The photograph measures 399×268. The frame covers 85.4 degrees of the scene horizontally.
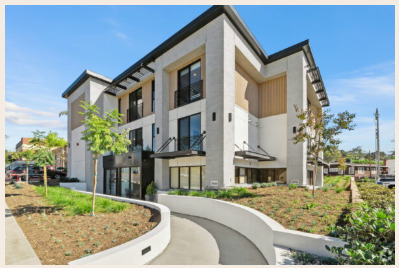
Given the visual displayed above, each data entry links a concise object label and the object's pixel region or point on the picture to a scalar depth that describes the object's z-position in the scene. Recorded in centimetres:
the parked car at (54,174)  2601
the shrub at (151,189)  1495
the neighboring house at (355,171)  5187
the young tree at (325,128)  1080
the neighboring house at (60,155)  4096
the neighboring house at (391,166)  4841
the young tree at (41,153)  1368
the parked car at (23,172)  2312
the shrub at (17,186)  1600
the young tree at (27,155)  1596
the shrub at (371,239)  331
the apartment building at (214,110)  1320
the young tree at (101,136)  827
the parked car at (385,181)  2973
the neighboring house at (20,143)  7001
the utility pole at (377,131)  3421
